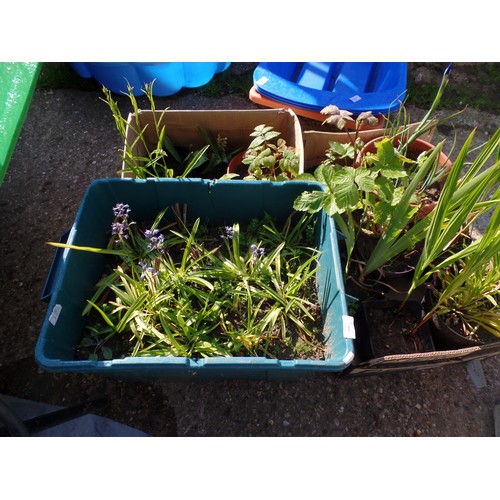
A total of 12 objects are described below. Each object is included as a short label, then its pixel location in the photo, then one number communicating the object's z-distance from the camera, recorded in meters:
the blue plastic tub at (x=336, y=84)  1.91
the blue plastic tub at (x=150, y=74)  2.07
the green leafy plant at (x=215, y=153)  1.73
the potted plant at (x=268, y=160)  1.44
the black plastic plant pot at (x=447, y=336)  1.35
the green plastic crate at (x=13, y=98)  1.44
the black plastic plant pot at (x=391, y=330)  1.43
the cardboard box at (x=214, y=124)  1.66
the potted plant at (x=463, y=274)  1.02
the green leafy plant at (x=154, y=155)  1.50
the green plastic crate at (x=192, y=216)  1.08
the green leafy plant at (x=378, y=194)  1.15
